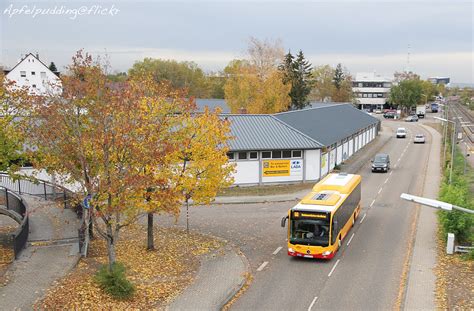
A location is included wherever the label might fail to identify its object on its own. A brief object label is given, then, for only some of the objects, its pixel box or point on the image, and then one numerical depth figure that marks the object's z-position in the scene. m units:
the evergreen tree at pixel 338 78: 115.88
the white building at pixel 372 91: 137.62
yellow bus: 20.39
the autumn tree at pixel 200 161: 21.50
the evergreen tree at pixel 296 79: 71.94
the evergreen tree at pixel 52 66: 115.32
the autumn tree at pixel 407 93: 112.44
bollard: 21.54
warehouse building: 36.38
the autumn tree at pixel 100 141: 16.52
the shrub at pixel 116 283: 16.56
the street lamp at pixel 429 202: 13.22
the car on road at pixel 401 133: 71.94
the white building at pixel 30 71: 80.75
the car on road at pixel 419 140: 65.25
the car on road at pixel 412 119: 102.38
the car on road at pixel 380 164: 43.53
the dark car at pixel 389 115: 112.44
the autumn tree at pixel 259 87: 64.44
